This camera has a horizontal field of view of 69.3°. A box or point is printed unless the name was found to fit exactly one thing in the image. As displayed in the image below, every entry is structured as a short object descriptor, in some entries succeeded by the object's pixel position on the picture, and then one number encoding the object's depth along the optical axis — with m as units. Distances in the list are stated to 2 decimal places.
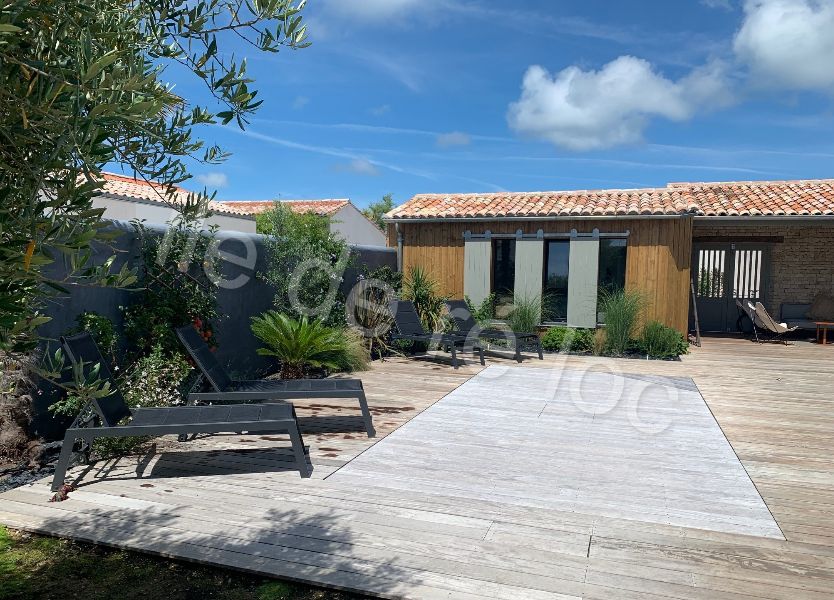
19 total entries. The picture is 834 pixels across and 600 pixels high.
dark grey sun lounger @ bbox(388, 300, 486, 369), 10.50
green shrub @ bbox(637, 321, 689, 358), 11.56
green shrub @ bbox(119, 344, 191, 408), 5.67
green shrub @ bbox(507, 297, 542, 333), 12.52
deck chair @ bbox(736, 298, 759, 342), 14.83
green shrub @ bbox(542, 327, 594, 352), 12.38
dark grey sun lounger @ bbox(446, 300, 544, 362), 10.97
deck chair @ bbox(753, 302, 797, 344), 14.27
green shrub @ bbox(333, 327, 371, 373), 9.33
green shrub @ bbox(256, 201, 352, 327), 9.09
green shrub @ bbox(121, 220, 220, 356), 6.24
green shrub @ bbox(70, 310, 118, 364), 5.47
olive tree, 1.55
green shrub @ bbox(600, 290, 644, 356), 11.79
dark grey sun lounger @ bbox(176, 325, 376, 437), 5.56
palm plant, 8.44
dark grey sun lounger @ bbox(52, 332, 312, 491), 4.27
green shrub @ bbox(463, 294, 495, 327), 13.14
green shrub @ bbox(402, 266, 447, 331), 12.47
